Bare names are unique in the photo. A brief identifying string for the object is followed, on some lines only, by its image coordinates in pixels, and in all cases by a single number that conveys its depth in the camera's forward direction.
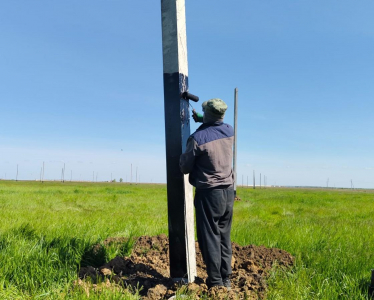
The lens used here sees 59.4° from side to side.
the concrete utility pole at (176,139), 3.41
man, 3.12
